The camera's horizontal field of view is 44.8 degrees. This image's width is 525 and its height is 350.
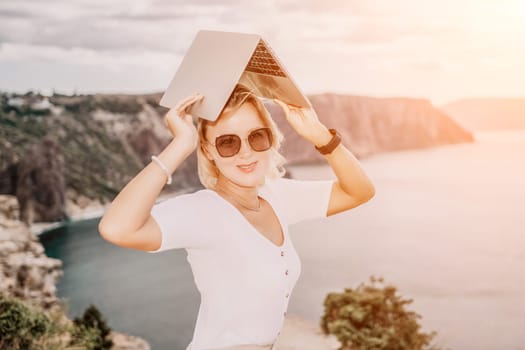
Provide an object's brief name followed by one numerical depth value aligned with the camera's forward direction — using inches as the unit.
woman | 58.0
